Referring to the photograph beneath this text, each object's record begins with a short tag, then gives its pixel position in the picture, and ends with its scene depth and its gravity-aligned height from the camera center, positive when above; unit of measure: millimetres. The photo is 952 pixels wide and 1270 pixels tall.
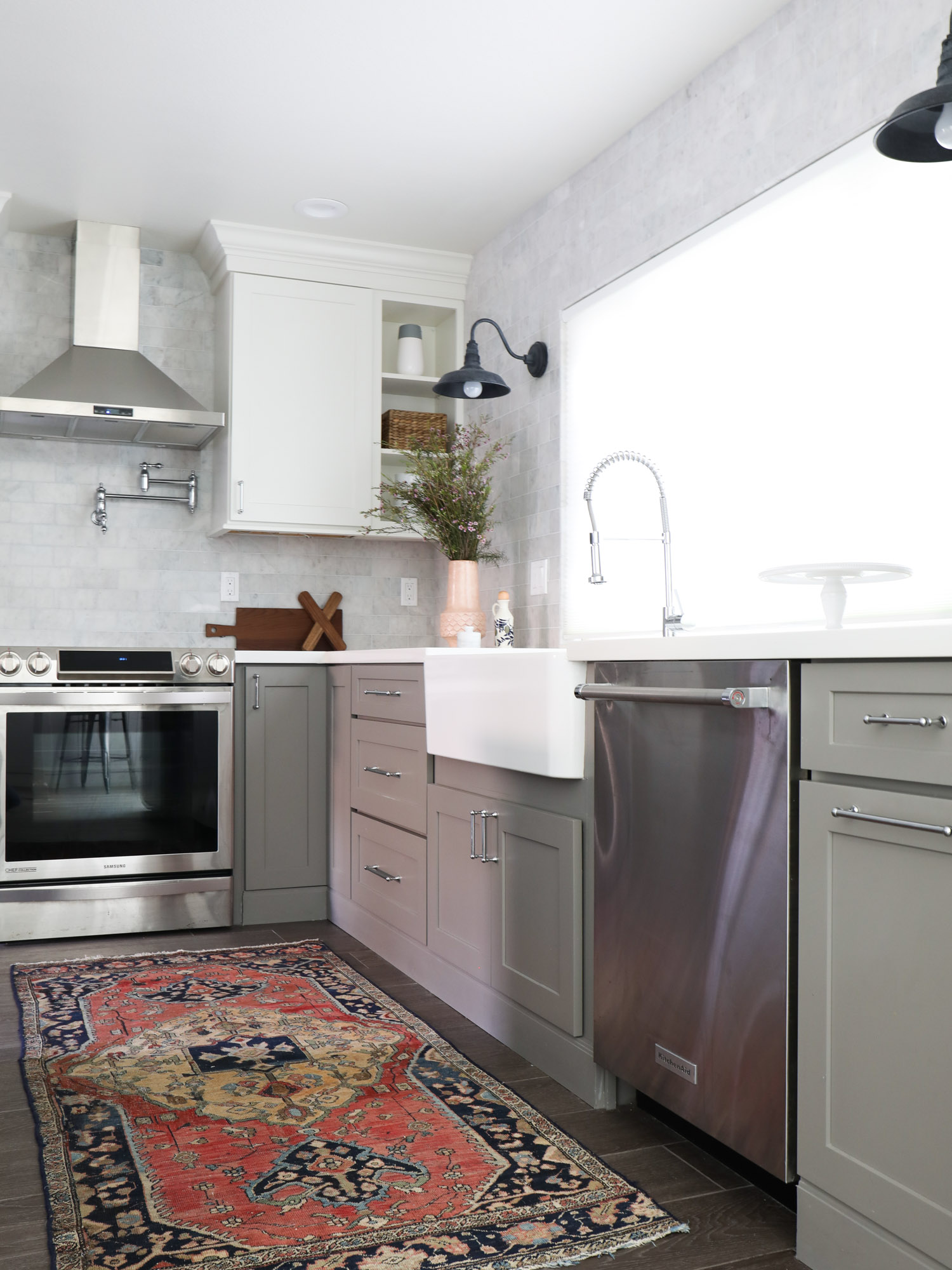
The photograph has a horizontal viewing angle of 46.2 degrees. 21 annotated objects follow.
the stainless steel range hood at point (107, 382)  3799 +944
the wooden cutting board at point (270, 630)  4254 +87
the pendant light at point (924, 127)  1548 +777
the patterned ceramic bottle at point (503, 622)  3574 +103
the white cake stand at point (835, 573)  1968 +147
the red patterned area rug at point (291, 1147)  1674 -884
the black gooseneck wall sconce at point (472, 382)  3387 +829
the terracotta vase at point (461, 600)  3789 +183
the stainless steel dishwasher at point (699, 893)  1669 -396
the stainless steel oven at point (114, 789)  3564 -454
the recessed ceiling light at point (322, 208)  3811 +1539
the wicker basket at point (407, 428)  4246 +861
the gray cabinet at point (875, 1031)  1383 -494
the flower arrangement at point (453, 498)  3818 +536
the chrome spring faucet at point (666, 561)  2639 +223
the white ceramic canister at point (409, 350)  4309 +1175
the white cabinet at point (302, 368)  4055 +1057
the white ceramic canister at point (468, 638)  3744 +51
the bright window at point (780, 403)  2275 +622
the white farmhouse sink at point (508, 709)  2254 -123
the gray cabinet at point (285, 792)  3828 -485
